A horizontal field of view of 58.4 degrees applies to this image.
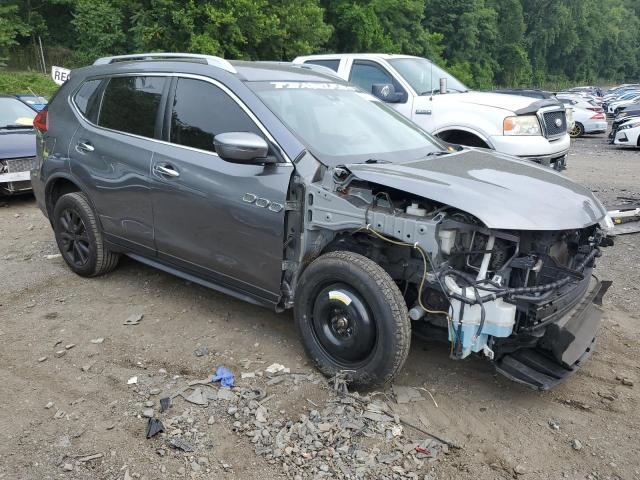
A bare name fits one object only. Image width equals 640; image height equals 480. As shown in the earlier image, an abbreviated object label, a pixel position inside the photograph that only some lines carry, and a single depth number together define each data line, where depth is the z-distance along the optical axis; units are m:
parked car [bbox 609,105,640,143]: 18.23
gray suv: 3.18
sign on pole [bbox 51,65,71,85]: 9.69
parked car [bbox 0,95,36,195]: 8.19
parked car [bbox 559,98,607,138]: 21.52
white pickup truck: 7.35
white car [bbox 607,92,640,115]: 29.05
